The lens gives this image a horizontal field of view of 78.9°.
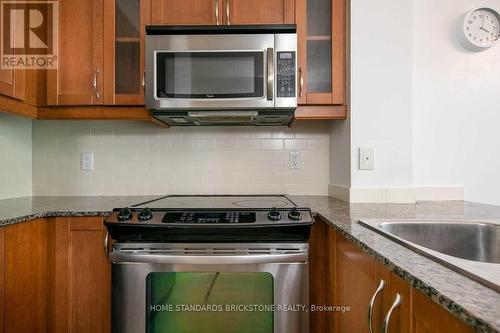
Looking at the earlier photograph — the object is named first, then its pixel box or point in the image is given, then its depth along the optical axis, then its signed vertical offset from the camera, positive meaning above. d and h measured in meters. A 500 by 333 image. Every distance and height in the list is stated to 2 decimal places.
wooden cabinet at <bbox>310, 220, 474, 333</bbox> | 0.62 -0.37
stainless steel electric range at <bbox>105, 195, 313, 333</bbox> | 1.29 -0.46
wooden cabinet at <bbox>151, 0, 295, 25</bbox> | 1.66 +0.85
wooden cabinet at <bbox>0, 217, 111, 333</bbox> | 1.45 -0.53
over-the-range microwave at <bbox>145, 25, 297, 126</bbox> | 1.51 +0.50
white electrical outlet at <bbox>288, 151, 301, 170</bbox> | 1.99 +0.04
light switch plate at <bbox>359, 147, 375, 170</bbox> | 1.62 +0.05
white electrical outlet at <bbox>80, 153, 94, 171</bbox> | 2.00 +0.04
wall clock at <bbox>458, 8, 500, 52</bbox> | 1.75 +0.80
